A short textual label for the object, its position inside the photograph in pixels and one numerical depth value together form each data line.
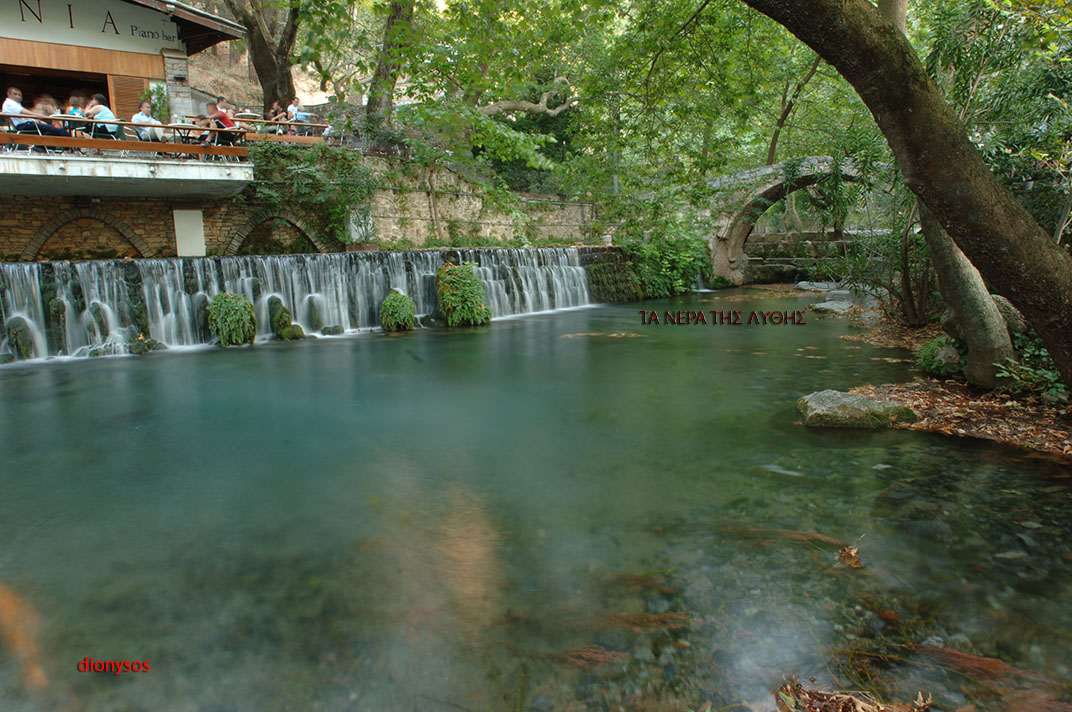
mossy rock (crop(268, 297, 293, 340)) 12.36
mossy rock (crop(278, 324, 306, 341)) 12.30
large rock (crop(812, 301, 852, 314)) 14.19
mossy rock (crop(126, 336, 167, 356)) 11.11
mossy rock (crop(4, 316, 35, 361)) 10.33
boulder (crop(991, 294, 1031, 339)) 6.24
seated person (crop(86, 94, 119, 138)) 12.42
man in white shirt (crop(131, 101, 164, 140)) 13.03
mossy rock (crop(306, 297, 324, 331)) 13.08
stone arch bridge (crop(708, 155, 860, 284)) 18.53
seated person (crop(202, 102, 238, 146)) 13.53
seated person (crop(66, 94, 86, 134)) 12.27
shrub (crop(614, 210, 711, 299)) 20.78
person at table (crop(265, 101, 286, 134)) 16.03
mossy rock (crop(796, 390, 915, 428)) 5.66
